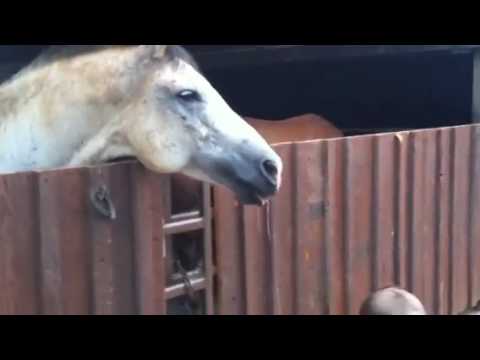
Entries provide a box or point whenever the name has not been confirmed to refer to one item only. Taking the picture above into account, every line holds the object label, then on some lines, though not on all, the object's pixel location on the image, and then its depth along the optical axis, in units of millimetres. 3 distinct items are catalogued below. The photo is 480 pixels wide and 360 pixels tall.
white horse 2535
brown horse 4582
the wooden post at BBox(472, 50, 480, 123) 4676
